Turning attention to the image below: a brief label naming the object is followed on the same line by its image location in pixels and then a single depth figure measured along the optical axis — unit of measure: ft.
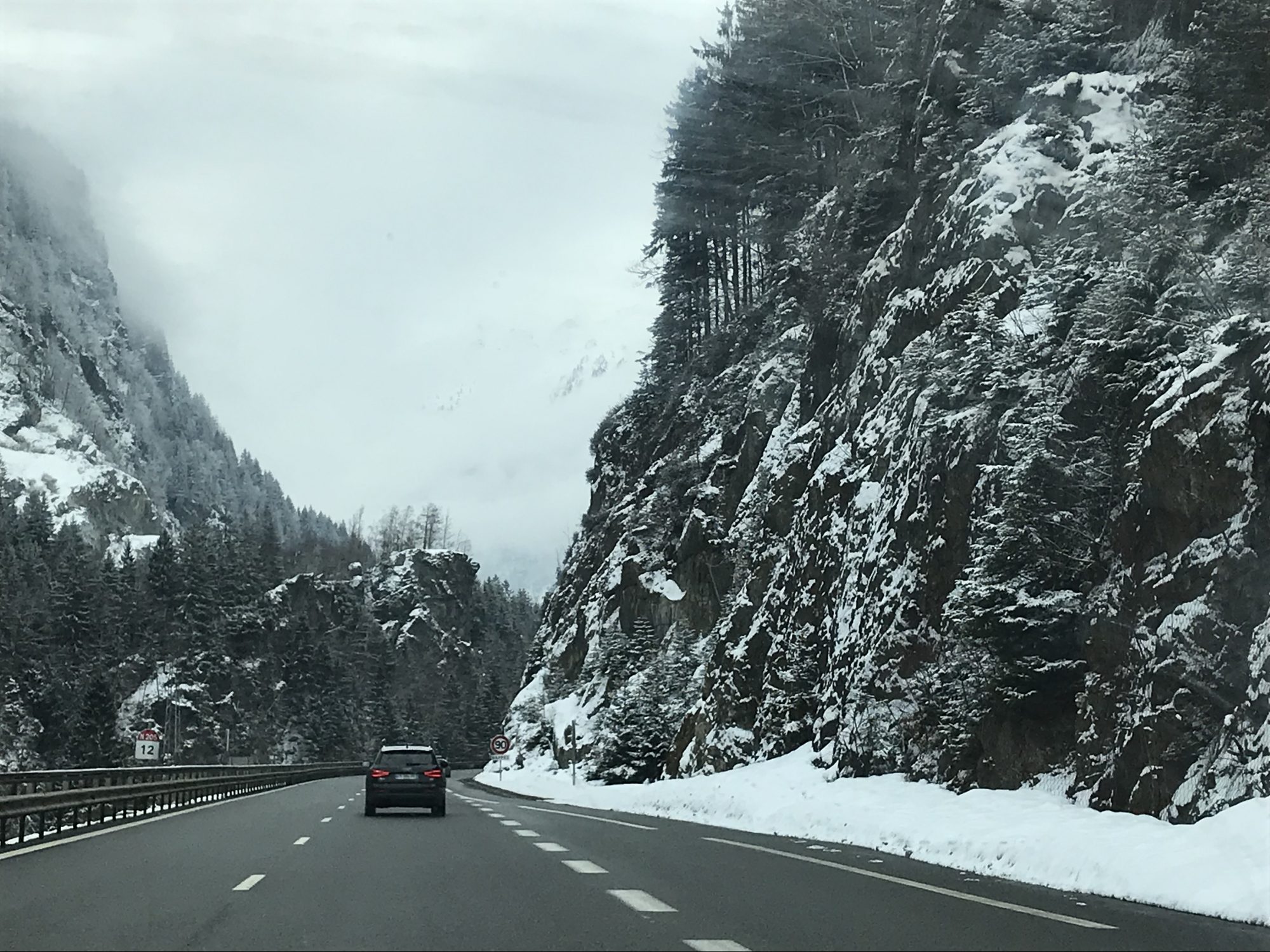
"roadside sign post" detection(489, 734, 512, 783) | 209.67
